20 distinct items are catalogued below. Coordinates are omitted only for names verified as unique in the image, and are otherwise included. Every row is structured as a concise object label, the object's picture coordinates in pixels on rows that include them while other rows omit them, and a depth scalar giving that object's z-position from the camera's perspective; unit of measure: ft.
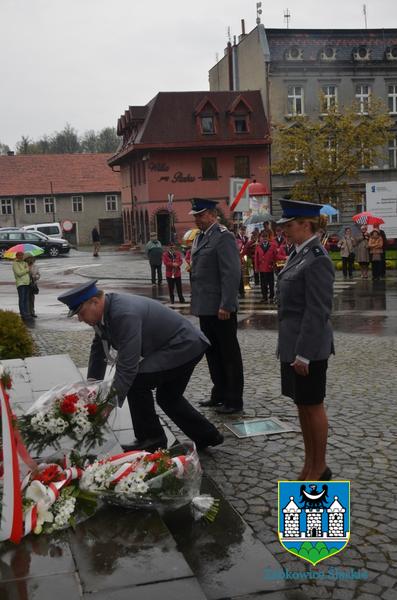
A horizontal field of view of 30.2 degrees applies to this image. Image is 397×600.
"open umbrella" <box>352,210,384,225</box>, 82.14
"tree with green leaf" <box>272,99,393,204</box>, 125.39
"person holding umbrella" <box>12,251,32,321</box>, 54.34
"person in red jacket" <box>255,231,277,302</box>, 59.93
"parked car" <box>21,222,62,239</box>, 170.24
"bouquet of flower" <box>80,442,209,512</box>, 13.91
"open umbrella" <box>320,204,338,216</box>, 66.33
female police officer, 15.05
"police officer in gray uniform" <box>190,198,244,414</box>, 22.40
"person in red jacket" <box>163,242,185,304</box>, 62.69
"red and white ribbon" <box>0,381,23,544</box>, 12.65
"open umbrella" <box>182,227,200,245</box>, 64.79
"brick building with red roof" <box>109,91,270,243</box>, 155.94
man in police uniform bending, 15.96
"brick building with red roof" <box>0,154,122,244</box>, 210.59
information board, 89.10
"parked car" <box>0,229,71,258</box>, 151.02
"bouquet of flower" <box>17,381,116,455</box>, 15.40
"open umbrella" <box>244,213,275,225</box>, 84.52
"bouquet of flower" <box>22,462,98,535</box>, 13.12
